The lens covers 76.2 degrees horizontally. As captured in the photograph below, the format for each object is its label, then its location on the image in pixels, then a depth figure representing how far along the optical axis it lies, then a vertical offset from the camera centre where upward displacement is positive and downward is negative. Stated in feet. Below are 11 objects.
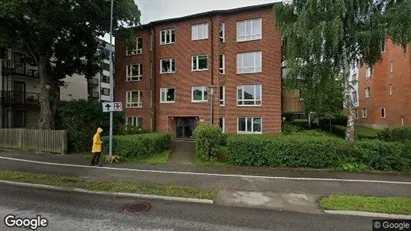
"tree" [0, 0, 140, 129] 50.90 +19.56
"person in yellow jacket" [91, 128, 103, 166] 39.97 -4.05
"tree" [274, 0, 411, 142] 40.91 +13.88
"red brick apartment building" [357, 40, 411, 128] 86.99 +9.99
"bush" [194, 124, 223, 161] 43.75 -4.00
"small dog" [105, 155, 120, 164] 42.11 -6.52
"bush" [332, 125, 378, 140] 84.91 -4.44
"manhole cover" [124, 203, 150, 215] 21.83 -7.79
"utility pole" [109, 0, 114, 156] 42.77 +5.37
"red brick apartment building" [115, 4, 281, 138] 73.67 +13.84
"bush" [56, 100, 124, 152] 52.13 -0.70
